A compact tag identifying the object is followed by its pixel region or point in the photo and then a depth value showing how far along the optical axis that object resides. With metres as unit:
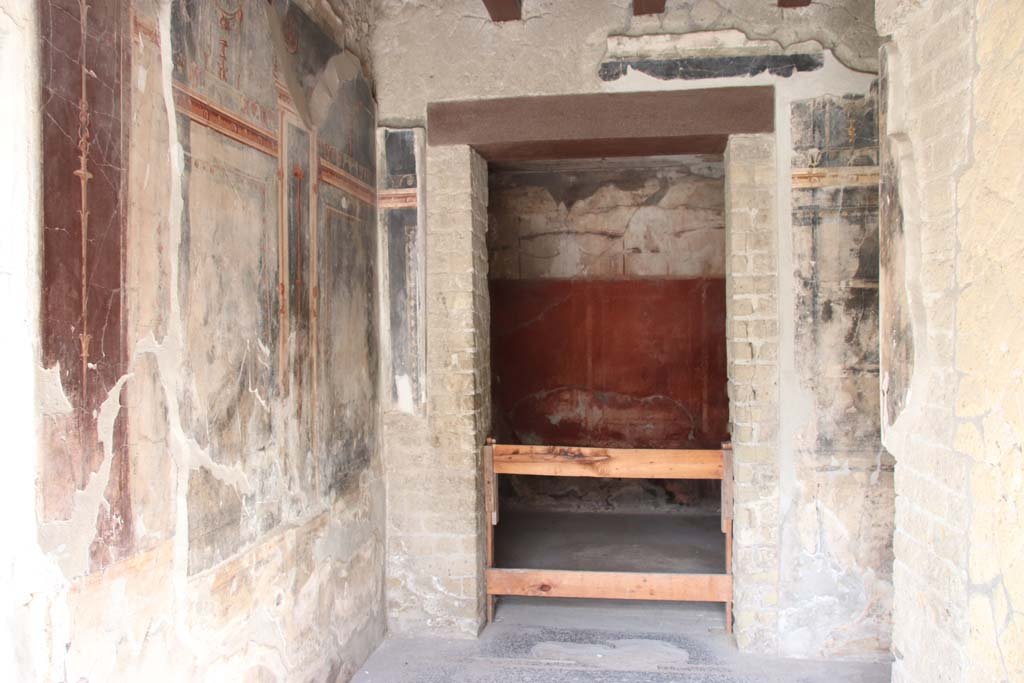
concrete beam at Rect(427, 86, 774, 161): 3.71
